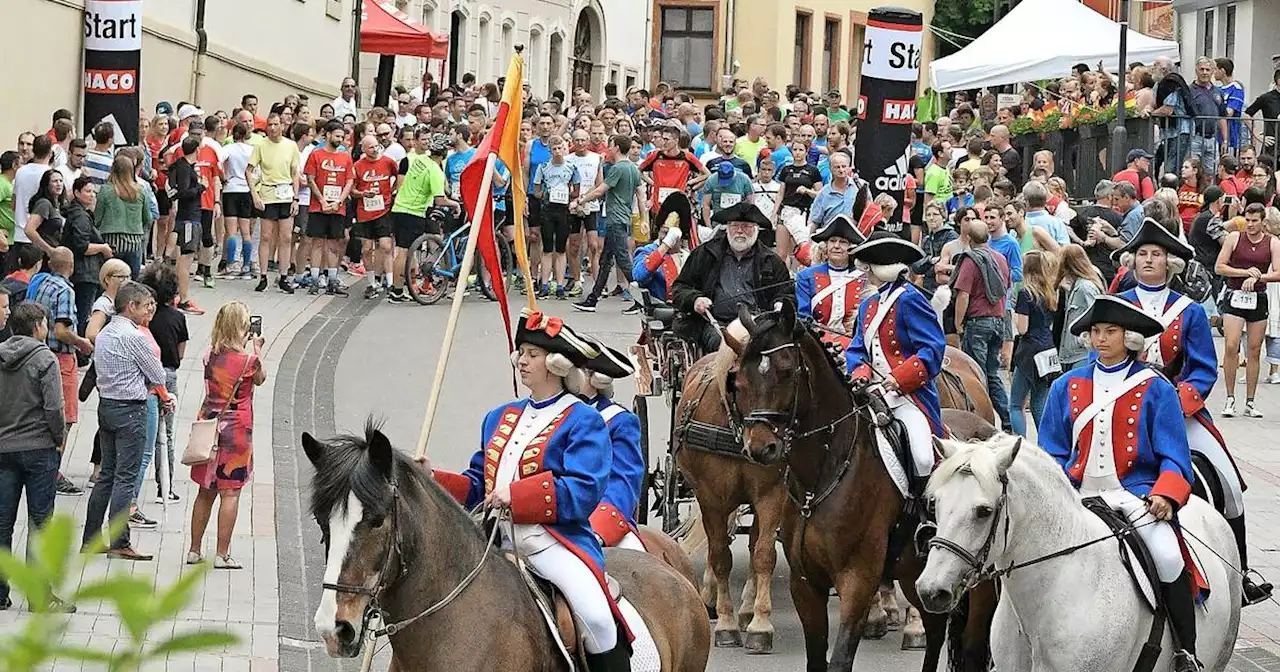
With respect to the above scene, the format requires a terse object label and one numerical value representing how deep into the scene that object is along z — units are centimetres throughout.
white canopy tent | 3200
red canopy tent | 3847
